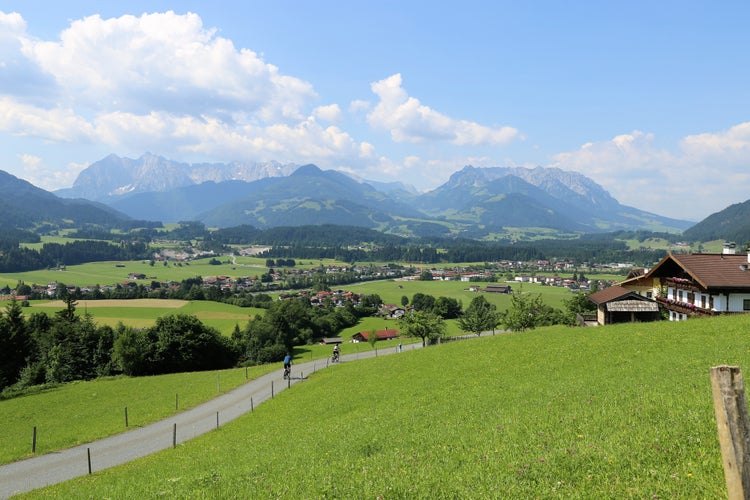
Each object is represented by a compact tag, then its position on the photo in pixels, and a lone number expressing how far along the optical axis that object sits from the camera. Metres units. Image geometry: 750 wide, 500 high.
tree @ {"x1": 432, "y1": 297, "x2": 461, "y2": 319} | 144.88
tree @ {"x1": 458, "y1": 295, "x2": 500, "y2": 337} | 84.01
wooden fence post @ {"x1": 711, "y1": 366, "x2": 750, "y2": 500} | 5.75
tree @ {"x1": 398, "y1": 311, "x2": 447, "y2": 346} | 66.81
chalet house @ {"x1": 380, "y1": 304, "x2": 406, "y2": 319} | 152.12
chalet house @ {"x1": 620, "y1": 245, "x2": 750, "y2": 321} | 38.88
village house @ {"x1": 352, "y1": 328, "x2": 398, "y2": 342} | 112.75
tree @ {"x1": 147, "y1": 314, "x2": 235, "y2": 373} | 67.31
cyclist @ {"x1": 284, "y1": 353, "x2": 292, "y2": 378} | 47.56
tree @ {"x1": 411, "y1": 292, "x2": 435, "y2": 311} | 155.62
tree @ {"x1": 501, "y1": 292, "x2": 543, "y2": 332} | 60.34
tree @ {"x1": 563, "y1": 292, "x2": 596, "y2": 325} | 73.56
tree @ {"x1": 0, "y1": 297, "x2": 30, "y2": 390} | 62.56
